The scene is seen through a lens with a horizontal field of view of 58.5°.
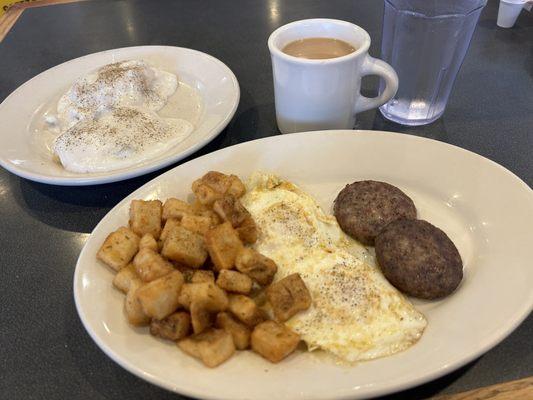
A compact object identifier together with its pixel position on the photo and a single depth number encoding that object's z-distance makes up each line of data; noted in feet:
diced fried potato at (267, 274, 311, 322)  0.96
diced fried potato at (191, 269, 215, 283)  1.00
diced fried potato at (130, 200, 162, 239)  1.11
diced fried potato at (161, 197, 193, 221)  1.14
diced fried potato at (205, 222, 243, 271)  1.03
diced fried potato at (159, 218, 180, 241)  1.09
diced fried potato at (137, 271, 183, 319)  0.92
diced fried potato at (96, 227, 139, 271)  1.04
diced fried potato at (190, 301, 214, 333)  0.92
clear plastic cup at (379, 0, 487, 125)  1.41
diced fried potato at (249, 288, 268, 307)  1.03
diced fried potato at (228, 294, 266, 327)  0.94
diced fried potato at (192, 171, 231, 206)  1.15
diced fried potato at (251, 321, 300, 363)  0.88
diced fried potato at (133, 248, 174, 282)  1.00
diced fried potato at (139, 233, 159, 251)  1.06
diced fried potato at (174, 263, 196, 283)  1.03
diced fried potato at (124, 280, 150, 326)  0.94
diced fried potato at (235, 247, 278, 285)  1.01
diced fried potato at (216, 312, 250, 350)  0.92
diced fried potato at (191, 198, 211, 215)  1.16
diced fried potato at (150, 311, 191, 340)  0.92
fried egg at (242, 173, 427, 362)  0.93
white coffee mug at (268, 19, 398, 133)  1.31
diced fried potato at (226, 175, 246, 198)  1.20
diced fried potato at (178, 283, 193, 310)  0.94
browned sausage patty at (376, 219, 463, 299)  1.00
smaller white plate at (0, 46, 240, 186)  1.33
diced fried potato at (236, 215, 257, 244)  1.11
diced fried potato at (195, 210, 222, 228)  1.13
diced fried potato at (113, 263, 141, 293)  1.00
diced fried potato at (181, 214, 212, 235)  1.09
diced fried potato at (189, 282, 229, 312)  0.93
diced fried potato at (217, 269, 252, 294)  0.98
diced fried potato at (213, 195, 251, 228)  1.11
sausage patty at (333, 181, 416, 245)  1.15
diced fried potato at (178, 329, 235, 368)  0.87
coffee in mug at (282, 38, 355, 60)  1.40
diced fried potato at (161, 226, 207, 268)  1.03
